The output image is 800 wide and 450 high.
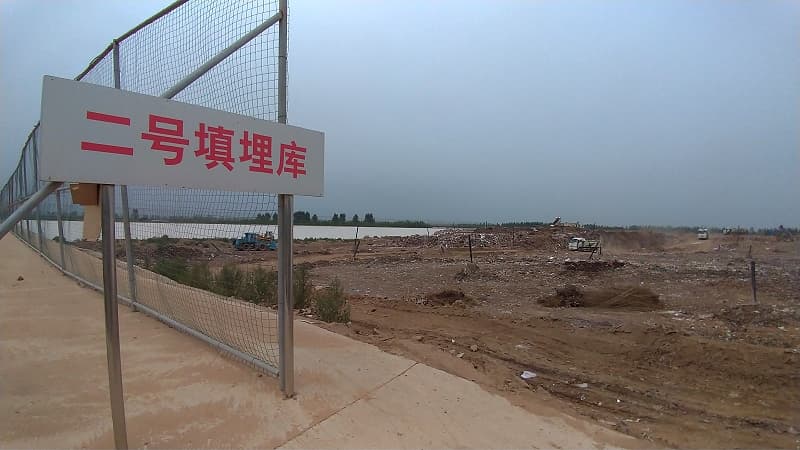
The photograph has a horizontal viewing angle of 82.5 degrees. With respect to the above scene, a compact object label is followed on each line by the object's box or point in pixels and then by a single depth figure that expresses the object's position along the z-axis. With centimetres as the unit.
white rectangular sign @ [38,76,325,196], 209
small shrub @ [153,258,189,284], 576
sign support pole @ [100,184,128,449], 234
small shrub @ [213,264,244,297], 761
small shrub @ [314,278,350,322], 681
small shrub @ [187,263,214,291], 600
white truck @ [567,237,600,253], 3134
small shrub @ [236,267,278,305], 784
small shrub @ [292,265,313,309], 771
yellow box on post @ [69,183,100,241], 257
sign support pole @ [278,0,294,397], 333
